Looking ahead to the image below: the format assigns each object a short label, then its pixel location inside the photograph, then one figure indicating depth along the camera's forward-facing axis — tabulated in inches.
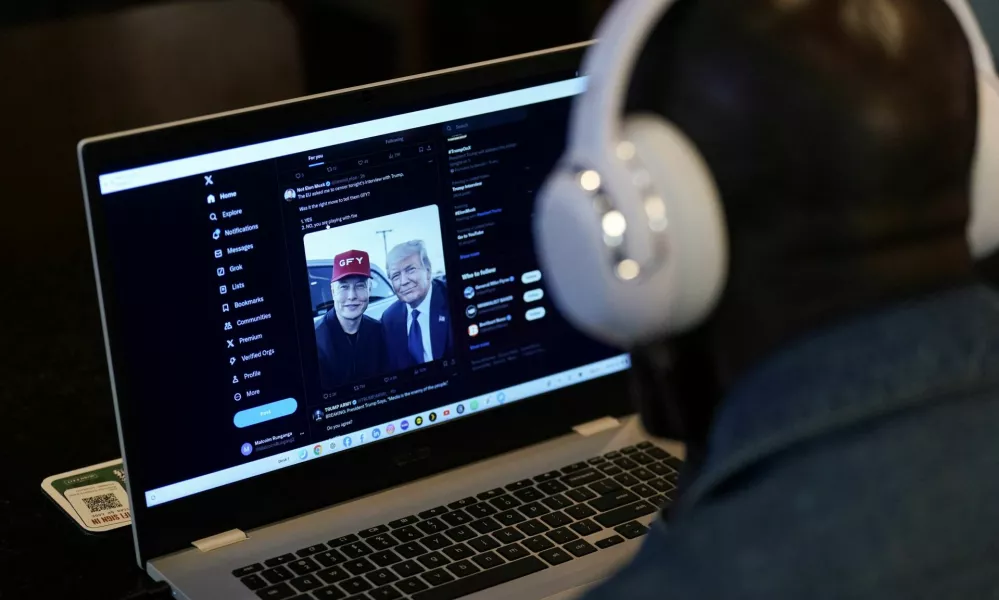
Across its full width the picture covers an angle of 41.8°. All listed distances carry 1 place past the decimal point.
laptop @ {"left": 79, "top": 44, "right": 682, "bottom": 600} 42.4
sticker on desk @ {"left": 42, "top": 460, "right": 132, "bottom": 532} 46.2
